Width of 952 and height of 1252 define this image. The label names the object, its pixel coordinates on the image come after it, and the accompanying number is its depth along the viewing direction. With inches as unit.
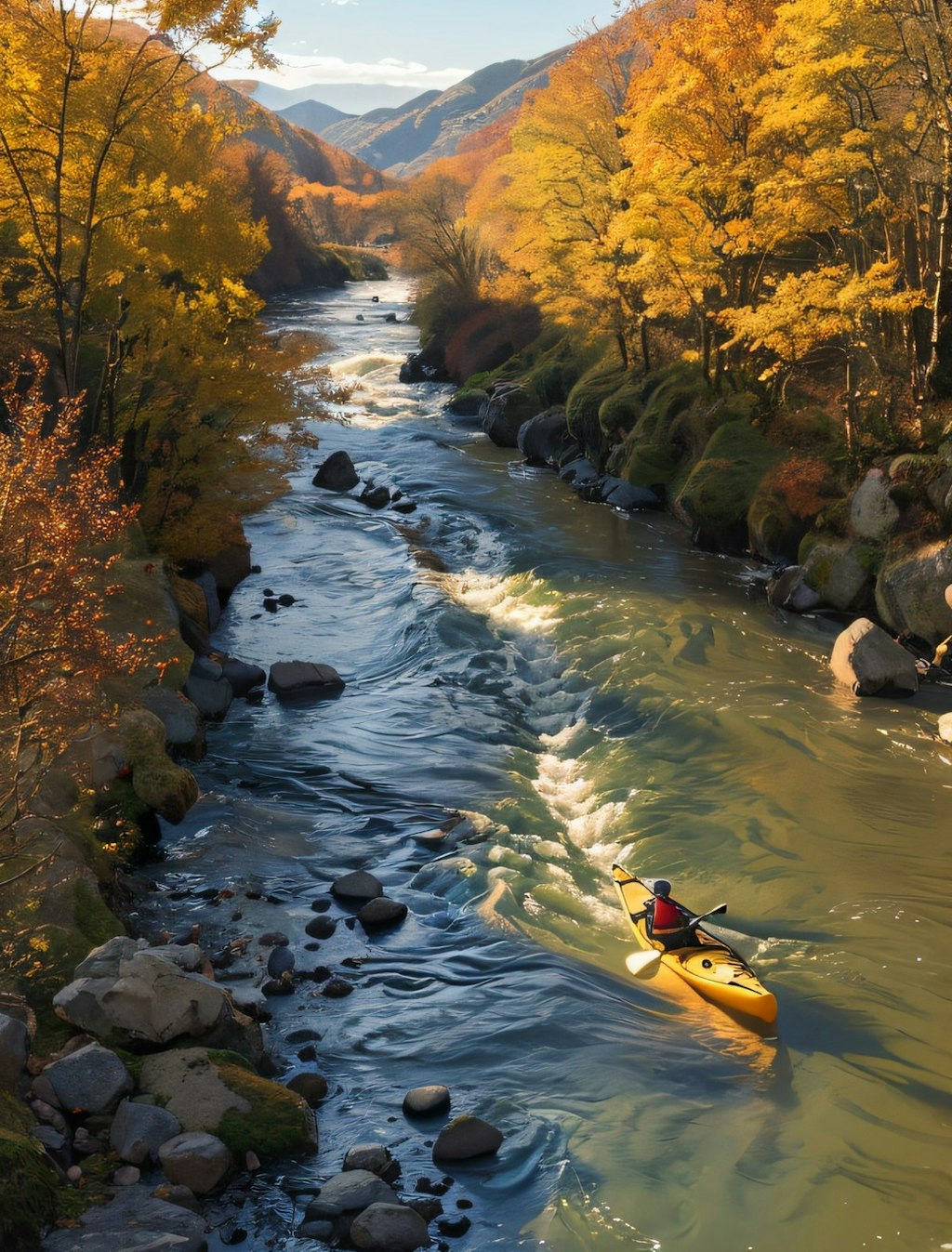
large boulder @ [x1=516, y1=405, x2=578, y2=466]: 1325.0
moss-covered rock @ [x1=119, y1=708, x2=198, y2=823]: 525.0
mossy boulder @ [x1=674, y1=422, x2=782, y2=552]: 944.3
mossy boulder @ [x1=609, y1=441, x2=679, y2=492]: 1105.8
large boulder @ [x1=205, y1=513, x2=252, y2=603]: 847.7
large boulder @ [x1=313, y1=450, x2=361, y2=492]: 1244.5
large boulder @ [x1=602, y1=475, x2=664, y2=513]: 1106.7
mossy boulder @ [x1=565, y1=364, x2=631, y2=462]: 1240.8
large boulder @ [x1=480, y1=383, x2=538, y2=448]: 1428.4
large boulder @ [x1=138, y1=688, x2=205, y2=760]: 587.8
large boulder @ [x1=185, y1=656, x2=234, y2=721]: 663.8
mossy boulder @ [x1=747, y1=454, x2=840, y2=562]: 869.2
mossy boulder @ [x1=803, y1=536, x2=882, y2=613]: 781.3
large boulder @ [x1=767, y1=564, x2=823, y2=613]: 801.2
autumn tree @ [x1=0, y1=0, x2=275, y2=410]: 649.6
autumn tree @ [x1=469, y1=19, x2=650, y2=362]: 1257.4
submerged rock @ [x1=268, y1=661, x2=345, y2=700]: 711.7
